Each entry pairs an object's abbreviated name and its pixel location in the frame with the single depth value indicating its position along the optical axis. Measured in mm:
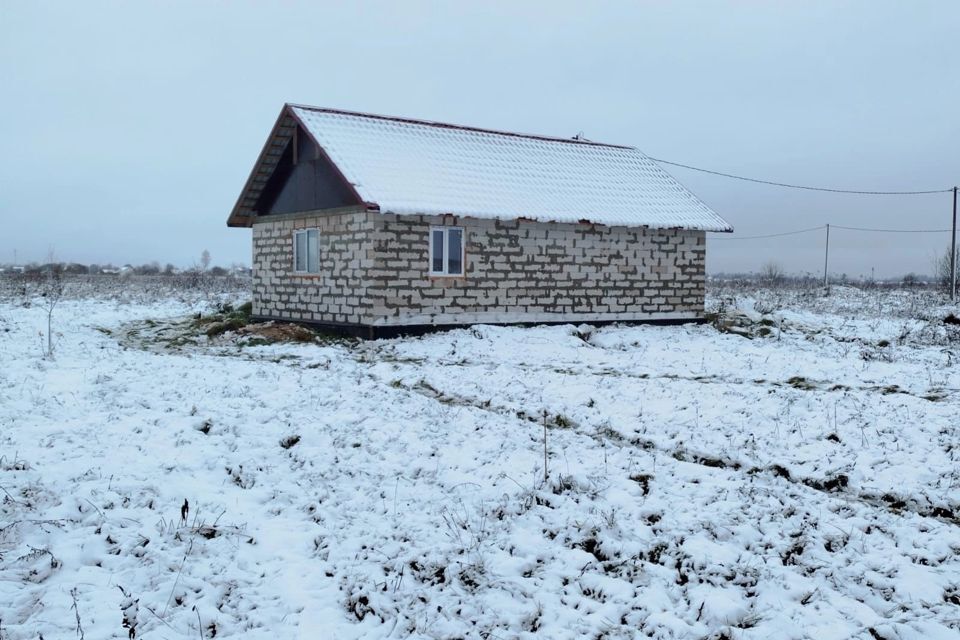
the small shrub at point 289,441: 8356
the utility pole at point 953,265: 37500
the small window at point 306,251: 19406
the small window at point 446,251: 18016
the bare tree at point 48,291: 14030
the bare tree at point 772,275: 74406
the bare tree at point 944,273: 46625
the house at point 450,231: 17500
